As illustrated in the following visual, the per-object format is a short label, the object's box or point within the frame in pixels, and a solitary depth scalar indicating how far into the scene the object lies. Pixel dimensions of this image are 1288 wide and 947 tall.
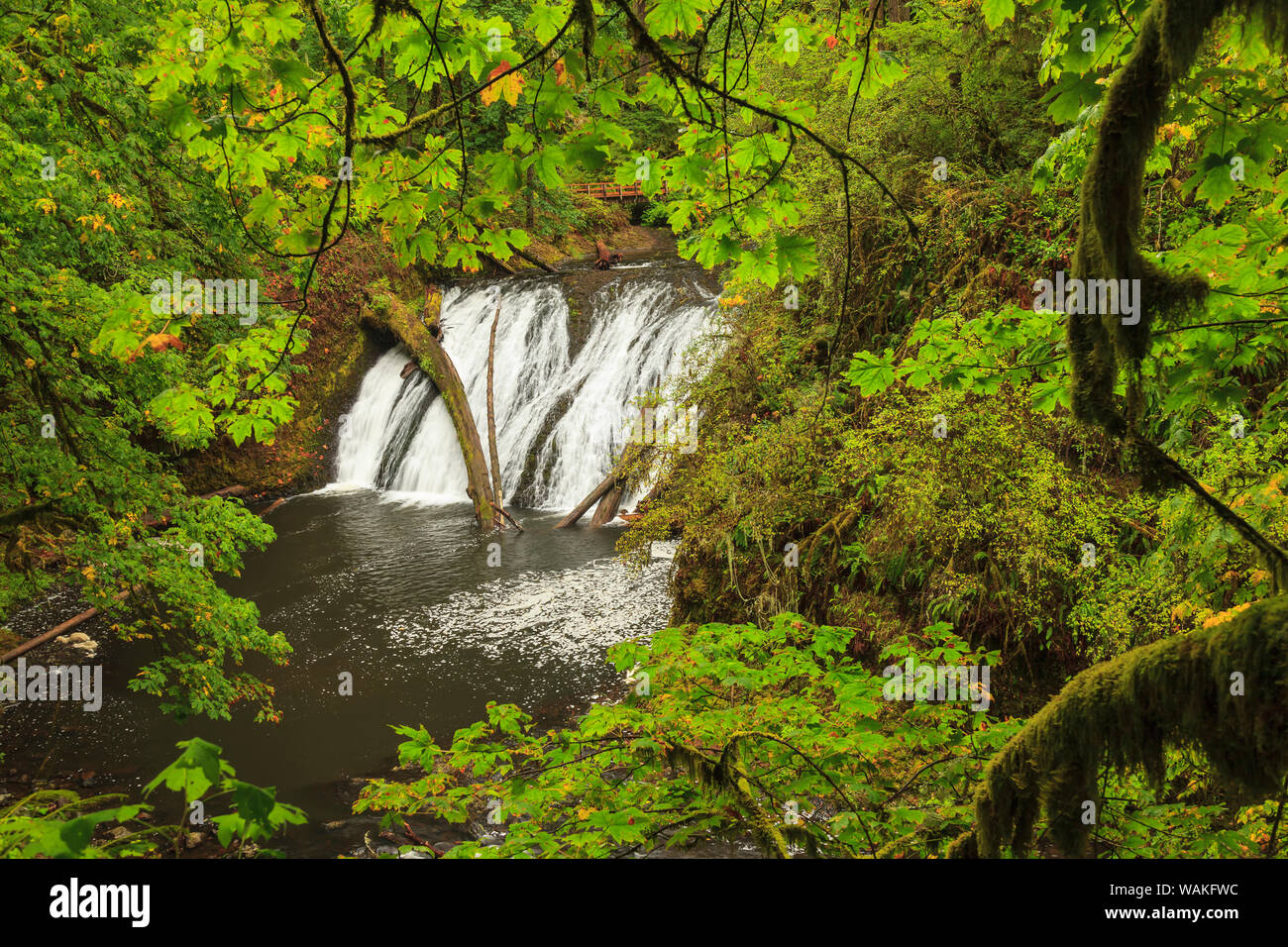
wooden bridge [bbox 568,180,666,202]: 27.78
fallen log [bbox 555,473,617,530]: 13.85
